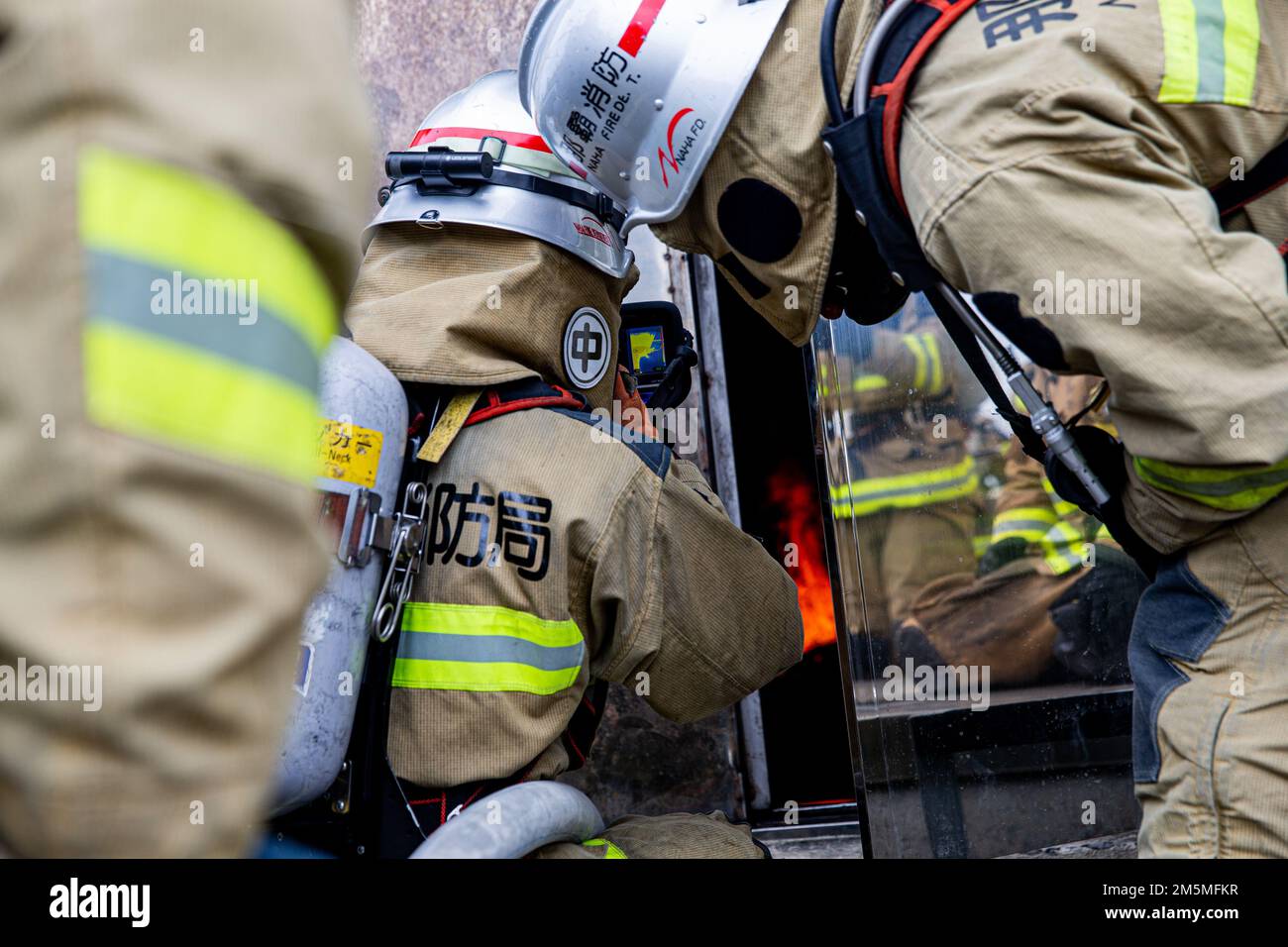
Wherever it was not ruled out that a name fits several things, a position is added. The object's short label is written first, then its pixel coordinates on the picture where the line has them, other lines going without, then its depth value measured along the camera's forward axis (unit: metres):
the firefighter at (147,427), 0.56
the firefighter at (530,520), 2.01
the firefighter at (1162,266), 1.40
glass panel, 2.41
